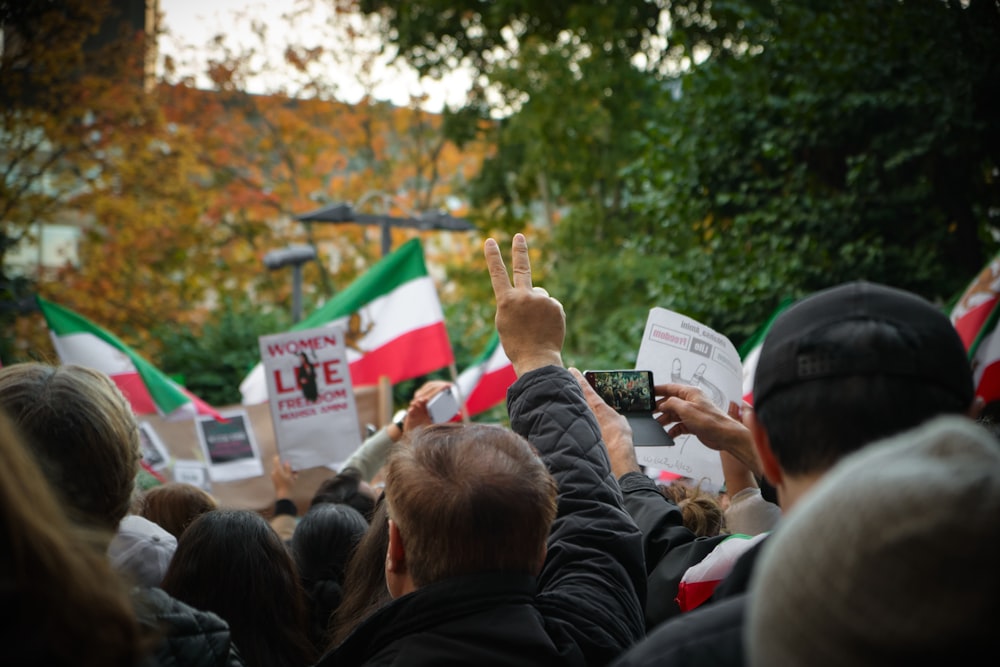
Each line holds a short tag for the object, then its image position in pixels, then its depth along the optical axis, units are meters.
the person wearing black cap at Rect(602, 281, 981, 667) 1.49
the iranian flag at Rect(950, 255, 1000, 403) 5.50
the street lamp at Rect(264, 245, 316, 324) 12.15
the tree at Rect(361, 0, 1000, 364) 8.28
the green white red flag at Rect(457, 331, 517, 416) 8.01
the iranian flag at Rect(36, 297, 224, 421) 7.95
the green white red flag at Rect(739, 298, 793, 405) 6.30
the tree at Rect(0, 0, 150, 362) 12.81
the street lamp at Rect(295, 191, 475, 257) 11.19
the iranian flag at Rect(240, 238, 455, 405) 7.87
